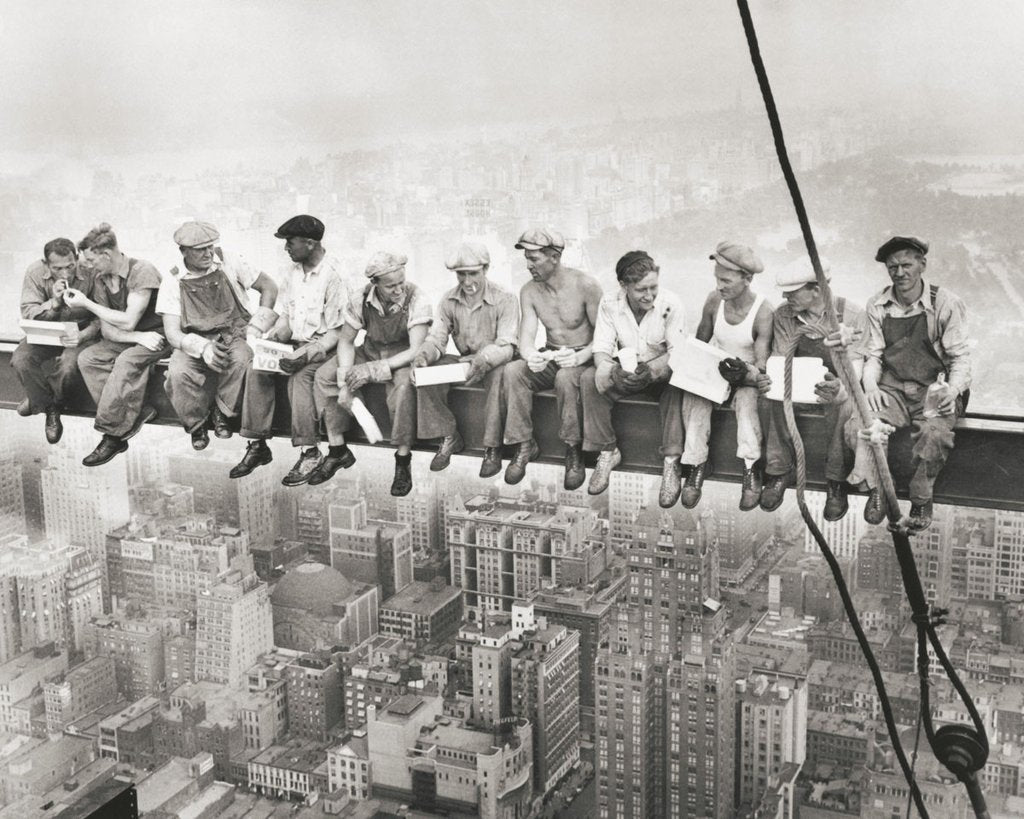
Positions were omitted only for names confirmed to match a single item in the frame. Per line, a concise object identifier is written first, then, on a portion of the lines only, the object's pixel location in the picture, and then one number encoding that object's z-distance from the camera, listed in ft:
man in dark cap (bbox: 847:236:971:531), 21.77
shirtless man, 24.36
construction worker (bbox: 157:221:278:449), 27.20
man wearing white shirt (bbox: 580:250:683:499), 23.58
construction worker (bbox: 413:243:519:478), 24.89
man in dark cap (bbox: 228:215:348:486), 26.17
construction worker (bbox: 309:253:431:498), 25.46
